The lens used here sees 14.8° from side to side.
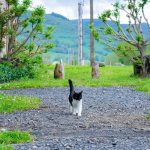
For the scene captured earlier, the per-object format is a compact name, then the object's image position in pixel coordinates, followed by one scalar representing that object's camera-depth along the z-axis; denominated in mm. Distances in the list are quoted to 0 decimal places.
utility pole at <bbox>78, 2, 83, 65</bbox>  46075
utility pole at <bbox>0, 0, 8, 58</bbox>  27159
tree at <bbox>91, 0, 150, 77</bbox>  26641
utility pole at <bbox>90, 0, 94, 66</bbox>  38916
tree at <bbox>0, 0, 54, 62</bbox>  25297
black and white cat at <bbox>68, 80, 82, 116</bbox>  12703
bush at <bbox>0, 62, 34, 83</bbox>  23766
